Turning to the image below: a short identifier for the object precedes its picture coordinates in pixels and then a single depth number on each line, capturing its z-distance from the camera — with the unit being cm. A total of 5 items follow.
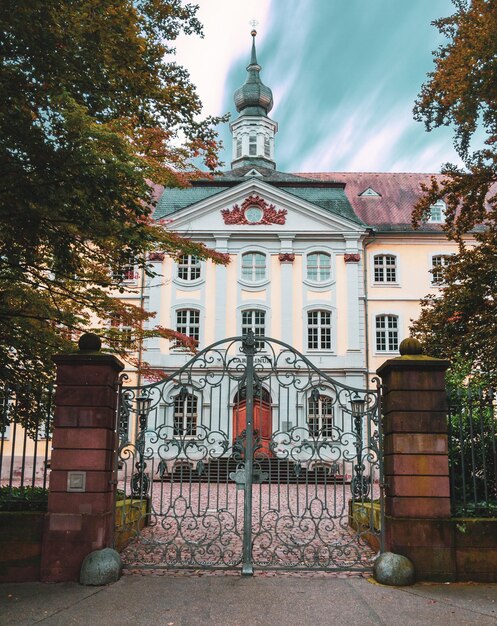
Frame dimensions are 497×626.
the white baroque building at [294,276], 2661
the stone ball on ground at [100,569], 668
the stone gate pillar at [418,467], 693
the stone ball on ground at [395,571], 674
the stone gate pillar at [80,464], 686
